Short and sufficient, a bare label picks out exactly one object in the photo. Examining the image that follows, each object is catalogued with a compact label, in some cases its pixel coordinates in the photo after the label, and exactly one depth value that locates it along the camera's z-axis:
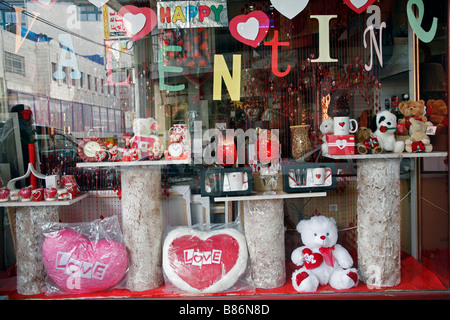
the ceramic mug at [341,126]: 2.73
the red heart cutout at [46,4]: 2.86
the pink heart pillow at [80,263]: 2.60
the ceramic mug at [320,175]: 2.74
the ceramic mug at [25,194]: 2.71
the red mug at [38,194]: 2.71
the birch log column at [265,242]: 2.69
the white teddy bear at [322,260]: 2.65
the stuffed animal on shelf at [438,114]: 2.70
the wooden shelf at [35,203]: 2.68
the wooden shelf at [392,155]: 2.65
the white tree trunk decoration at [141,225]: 2.69
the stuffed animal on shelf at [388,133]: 2.70
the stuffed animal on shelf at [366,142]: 2.68
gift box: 2.74
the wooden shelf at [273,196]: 2.65
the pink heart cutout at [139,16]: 2.96
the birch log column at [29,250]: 2.69
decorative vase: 3.04
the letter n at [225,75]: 3.05
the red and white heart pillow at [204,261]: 2.61
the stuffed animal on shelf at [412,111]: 2.77
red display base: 2.63
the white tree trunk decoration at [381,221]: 2.68
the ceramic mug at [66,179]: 2.87
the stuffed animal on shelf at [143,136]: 2.78
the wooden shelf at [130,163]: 2.69
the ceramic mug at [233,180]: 2.70
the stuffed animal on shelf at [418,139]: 2.72
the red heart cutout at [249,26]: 2.99
